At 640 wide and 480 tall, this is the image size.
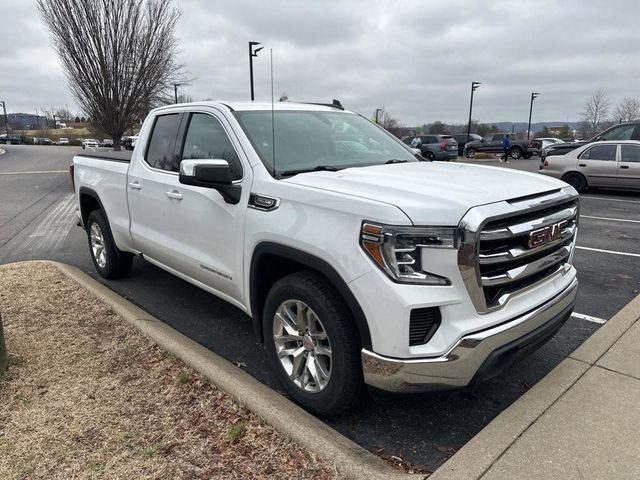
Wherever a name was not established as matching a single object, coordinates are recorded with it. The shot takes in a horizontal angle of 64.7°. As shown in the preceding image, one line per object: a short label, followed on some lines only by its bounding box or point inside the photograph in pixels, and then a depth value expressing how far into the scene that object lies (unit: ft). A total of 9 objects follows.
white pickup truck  7.80
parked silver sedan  40.96
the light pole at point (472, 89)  122.01
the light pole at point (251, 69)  53.23
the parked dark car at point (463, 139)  121.33
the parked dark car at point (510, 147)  105.09
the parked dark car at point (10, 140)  216.74
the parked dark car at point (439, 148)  84.33
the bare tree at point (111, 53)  58.18
